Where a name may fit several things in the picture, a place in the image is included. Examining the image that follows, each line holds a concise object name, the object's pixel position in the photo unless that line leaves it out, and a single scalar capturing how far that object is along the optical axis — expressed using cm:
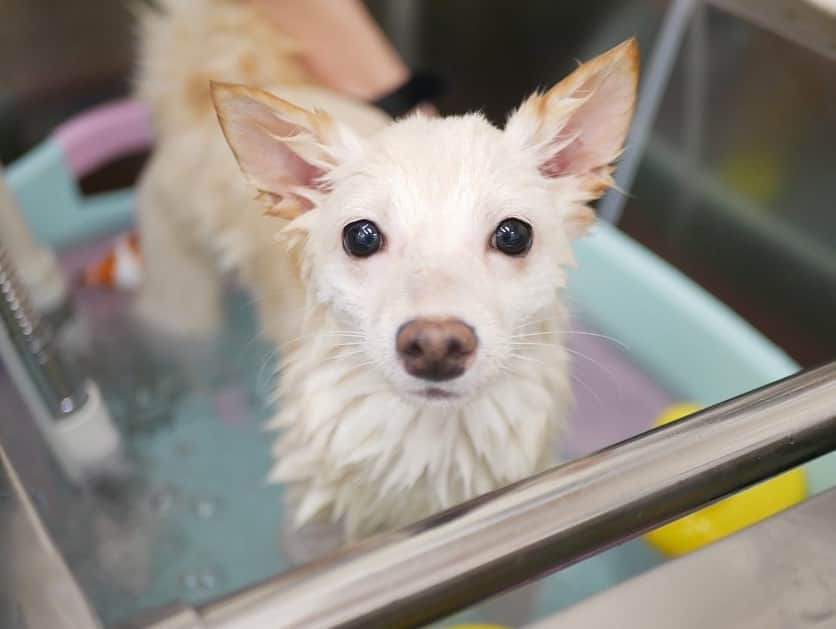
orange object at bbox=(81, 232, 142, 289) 168
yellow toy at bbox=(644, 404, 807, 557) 99
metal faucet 93
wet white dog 65
